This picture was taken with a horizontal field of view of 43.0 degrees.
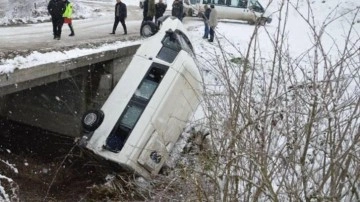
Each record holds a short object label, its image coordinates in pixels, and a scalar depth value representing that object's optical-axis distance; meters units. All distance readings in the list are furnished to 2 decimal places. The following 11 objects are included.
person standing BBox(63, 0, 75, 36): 12.06
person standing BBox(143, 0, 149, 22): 15.19
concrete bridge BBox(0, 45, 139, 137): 13.03
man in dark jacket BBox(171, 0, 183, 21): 16.77
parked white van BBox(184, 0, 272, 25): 23.20
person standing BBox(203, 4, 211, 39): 17.29
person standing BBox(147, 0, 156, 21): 15.01
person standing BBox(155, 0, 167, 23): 16.02
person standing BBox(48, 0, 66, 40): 11.47
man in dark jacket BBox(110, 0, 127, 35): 13.80
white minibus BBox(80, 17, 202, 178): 9.48
